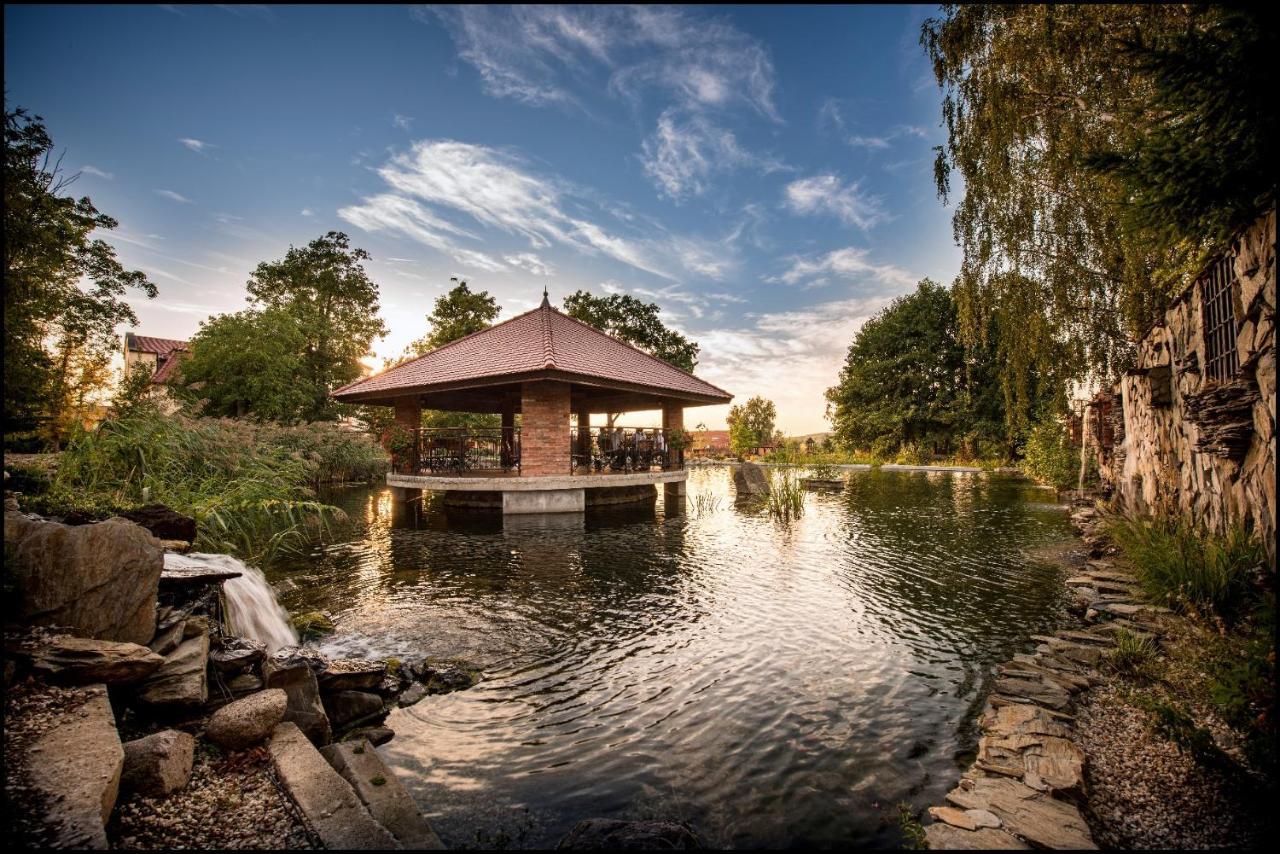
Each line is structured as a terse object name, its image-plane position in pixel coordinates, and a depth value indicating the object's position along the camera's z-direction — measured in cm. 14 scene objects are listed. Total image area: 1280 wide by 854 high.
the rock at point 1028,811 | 231
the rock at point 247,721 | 289
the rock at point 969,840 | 233
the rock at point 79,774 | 190
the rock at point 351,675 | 399
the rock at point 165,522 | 496
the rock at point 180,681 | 304
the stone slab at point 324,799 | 229
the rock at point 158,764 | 240
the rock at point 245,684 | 353
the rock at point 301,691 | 344
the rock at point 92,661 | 276
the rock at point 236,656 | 359
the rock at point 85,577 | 308
